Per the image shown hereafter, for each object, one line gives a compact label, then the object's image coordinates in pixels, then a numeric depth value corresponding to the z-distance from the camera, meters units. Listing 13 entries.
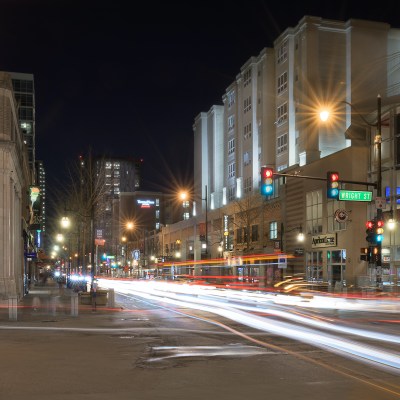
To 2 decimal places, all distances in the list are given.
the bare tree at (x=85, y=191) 39.76
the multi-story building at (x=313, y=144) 43.97
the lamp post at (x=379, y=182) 25.70
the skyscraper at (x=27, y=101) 117.94
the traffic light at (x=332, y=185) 24.69
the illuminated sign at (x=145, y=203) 172.25
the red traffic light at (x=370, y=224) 26.00
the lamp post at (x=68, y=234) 40.53
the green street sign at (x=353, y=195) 26.73
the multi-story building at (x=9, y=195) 30.91
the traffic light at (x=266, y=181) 23.47
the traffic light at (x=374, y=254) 25.75
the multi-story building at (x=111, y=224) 151.88
